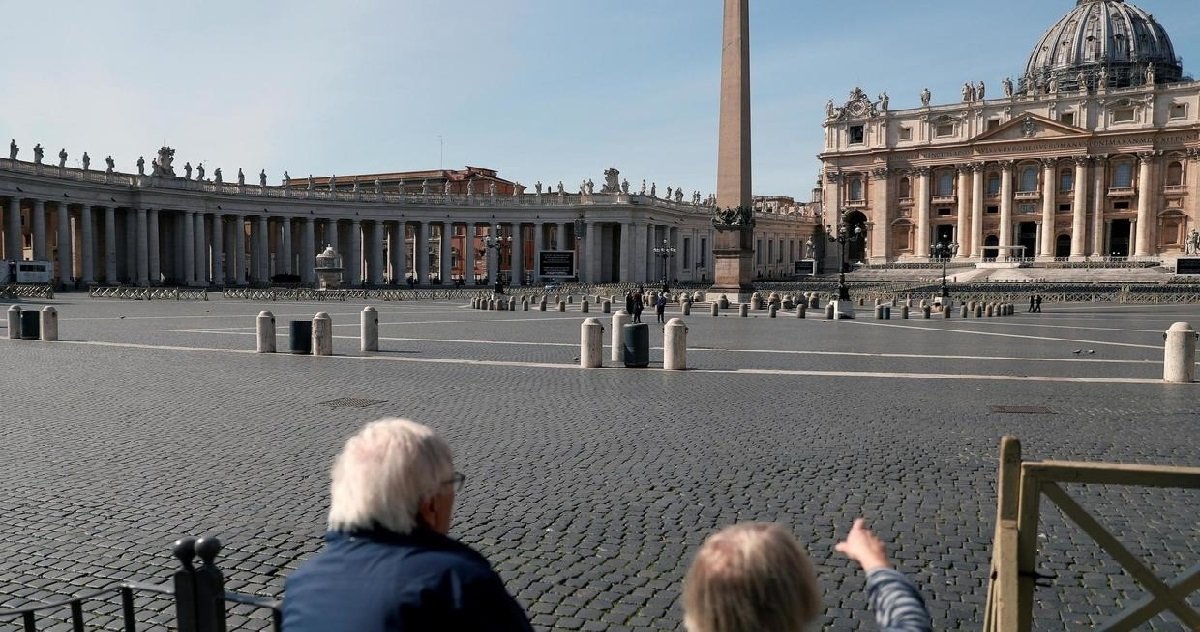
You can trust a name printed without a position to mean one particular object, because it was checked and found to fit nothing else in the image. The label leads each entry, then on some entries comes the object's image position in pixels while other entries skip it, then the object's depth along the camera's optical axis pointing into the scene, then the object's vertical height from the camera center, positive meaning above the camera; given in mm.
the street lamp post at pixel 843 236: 88625 +2981
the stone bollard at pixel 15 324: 20609 -1333
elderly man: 2162 -709
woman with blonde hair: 1971 -685
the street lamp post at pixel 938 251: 80288 +1439
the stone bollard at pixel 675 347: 14828 -1304
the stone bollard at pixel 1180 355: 13250 -1252
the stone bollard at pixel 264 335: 17797 -1344
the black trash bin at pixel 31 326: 20516 -1354
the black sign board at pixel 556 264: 59062 +148
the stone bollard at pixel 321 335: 17250 -1303
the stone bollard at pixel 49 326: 20242 -1338
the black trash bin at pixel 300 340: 17672 -1423
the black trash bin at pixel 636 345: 15406 -1313
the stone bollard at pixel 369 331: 18156 -1281
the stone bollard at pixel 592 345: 15234 -1299
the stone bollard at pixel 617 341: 16484 -1342
